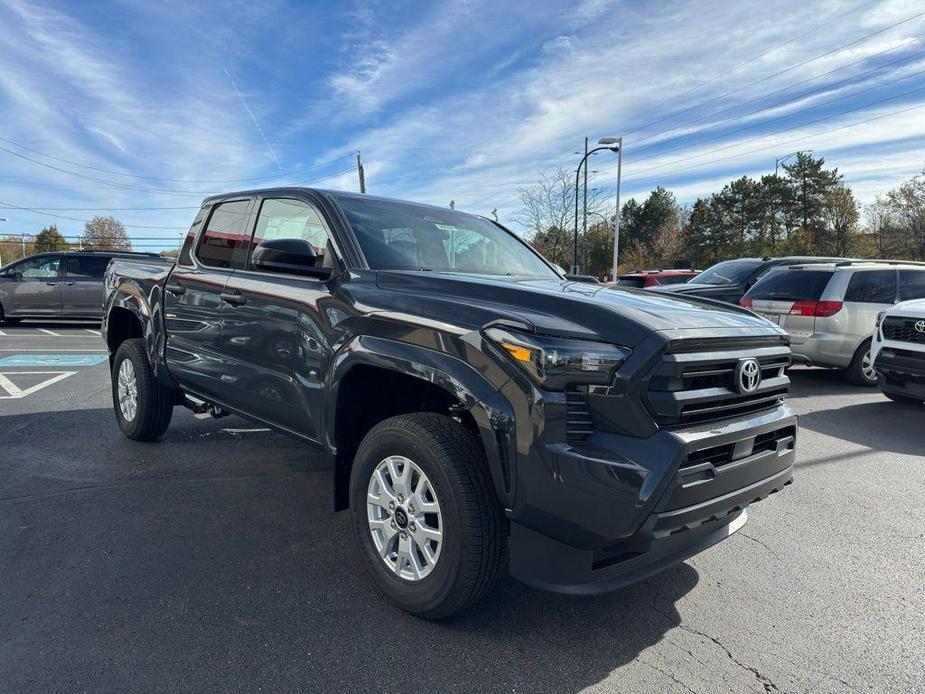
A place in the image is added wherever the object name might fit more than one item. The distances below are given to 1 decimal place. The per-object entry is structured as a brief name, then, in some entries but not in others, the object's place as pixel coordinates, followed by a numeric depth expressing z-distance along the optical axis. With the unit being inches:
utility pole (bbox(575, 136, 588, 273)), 1151.3
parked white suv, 250.8
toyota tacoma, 87.0
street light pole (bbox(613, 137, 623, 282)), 1214.8
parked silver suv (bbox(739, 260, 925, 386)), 327.3
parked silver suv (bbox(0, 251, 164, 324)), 590.2
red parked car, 621.6
